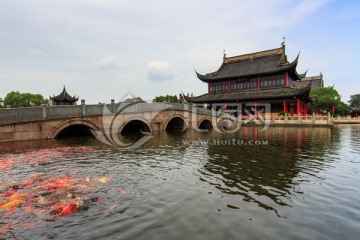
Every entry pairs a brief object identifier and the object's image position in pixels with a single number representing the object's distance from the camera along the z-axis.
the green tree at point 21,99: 63.03
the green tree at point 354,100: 80.22
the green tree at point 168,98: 67.64
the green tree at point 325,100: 42.75
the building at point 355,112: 52.47
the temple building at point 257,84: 35.98
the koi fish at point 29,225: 4.89
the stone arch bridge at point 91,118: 16.23
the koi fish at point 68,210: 5.46
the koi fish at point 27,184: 7.37
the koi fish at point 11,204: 5.82
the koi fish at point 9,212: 5.38
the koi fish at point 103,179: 7.83
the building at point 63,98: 41.12
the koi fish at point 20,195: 6.45
